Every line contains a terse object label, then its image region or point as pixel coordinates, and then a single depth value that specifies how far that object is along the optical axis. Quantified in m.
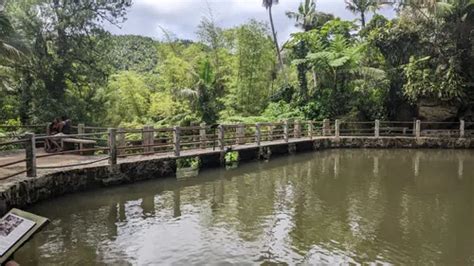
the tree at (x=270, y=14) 29.38
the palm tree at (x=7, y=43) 12.11
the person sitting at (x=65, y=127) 13.48
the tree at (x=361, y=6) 28.84
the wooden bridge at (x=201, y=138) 9.98
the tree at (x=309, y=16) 27.23
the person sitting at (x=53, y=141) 12.40
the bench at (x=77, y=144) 11.29
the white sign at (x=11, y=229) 3.92
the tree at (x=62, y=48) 17.58
